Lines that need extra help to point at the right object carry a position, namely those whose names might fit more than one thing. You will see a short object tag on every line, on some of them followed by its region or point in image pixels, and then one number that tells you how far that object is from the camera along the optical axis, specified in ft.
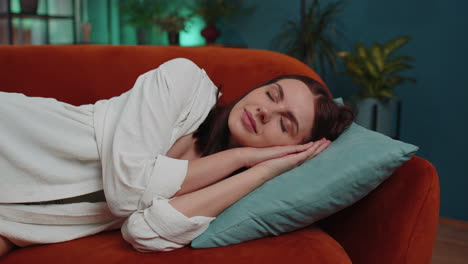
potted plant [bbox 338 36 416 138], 8.00
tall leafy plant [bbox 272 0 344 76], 10.10
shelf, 12.50
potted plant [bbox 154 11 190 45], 12.76
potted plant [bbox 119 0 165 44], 13.64
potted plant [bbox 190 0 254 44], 12.41
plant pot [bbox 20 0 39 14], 12.51
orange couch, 3.29
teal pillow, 3.48
